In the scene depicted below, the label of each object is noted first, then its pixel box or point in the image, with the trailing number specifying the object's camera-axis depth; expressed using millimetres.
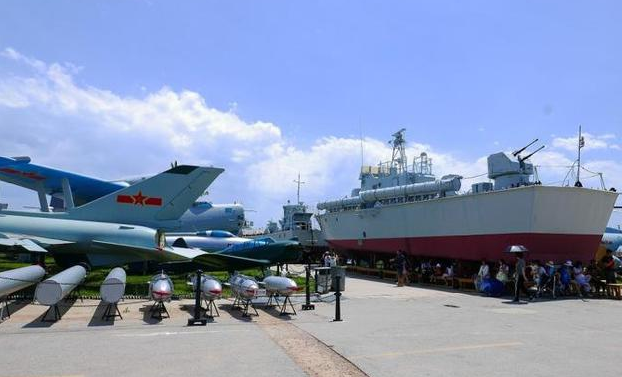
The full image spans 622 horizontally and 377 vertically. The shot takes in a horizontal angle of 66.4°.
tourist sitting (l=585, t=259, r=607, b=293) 18250
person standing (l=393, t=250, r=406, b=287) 21750
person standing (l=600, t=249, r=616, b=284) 18734
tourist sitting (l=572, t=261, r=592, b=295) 17688
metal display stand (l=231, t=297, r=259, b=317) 12002
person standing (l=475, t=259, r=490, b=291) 18570
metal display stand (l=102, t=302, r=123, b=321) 10844
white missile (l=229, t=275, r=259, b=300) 11984
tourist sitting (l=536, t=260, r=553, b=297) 17312
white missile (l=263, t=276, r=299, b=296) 12602
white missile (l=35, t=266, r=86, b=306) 9883
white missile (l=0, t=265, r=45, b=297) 10461
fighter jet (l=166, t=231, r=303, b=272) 18469
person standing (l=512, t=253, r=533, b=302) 15938
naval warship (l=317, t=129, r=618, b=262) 18766
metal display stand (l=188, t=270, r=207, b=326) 10344
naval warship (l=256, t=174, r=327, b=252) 42000
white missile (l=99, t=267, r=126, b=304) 10570
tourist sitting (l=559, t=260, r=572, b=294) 17625
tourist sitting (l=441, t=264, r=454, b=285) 21297
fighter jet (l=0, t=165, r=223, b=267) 16859
